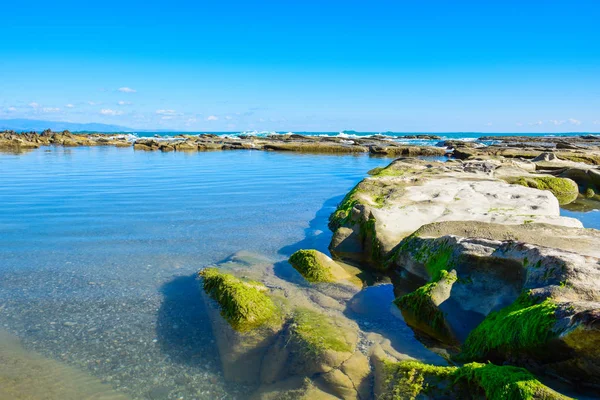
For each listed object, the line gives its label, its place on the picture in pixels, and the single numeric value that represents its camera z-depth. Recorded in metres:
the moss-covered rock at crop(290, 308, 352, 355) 4.83
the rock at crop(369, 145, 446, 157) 42.44
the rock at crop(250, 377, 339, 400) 4.09
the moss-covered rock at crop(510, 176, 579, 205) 15.66
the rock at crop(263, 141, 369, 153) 47.38
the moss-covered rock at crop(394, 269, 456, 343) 5.38
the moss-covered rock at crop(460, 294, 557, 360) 4.00
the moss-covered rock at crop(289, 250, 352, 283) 7.24
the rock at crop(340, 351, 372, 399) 4.19
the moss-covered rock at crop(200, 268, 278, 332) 5.57
